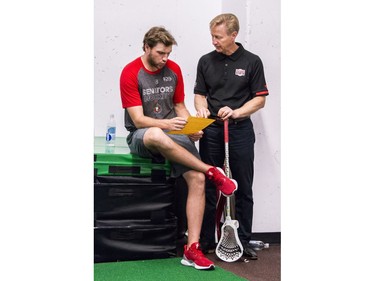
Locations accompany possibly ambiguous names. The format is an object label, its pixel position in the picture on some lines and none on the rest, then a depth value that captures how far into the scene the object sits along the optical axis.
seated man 2.61
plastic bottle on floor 3.07
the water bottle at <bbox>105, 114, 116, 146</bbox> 3.15
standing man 2.91
